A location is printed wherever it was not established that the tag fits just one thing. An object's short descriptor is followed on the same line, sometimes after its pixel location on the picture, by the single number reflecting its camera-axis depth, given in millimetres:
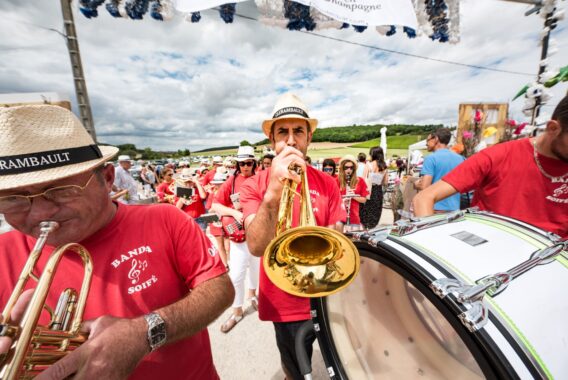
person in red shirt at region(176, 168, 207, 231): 4652
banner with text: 3467
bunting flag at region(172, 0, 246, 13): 3033
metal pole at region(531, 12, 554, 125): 5000
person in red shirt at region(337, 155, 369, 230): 4309
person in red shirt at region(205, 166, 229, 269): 3846
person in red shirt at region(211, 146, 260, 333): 3020
